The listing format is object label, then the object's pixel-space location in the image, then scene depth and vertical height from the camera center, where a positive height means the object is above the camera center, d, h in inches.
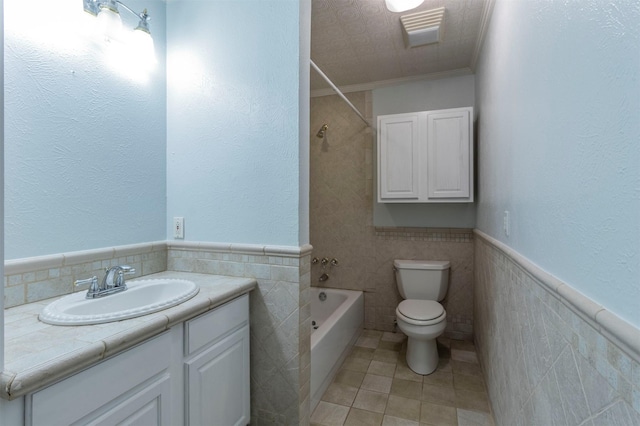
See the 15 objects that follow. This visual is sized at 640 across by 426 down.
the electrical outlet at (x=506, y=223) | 57.0 -1.7
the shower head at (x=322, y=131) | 123.1 +33.1
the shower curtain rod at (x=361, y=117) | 111.0 +36.3
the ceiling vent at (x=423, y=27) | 79.0 +49.3
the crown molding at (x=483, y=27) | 74.3 +49.1
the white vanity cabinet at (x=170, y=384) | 31.8 -21.0
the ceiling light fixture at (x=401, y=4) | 69.4 +46.7
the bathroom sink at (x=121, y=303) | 39.3 -12.6
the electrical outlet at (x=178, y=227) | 69.6 -2.4
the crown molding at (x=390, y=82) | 110.4 +49.4
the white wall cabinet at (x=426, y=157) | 99.4 +18.8
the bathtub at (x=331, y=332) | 76.4 -35.2
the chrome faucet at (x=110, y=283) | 48.2 -10.6
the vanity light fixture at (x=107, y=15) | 52.3 +34.0
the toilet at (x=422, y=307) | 87.7 -28.0
